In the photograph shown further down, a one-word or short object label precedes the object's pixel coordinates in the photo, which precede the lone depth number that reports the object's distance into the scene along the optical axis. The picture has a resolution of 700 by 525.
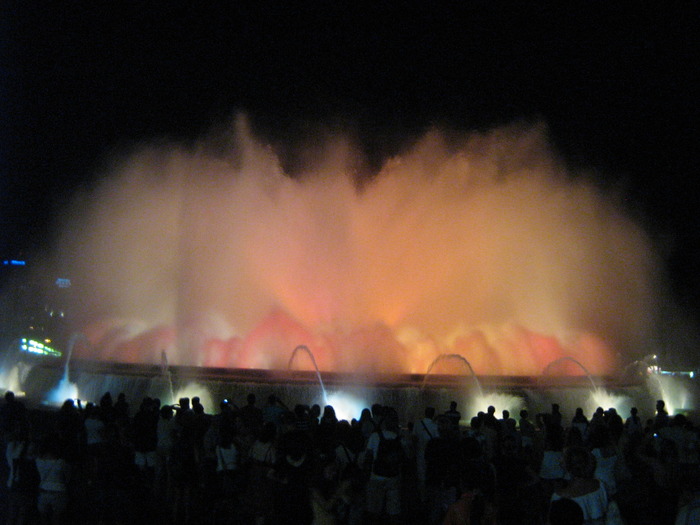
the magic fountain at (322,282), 20.61
